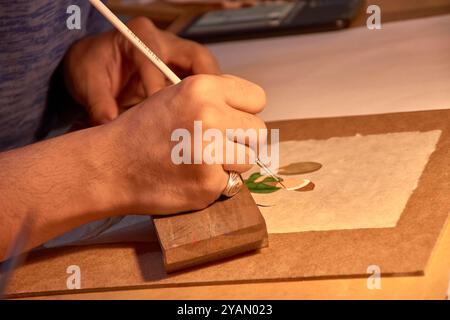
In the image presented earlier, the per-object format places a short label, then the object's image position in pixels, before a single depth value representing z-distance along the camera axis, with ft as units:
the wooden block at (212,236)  2.87
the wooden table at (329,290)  2.69
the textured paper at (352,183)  2.98
